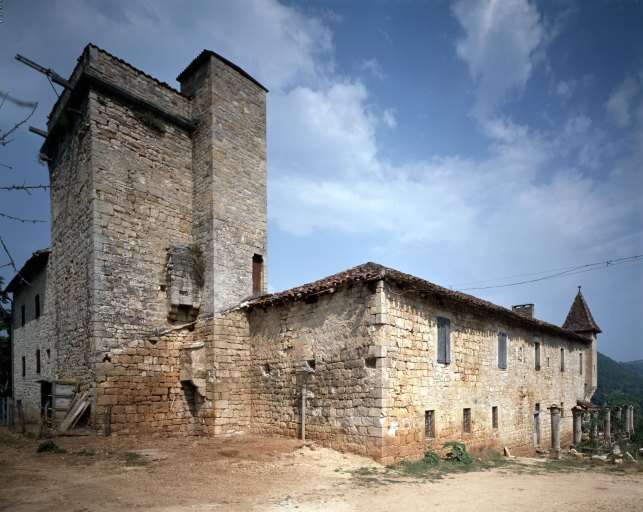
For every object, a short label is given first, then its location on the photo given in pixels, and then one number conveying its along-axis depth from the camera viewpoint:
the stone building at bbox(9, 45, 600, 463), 11.28
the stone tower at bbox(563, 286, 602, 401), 26.16
